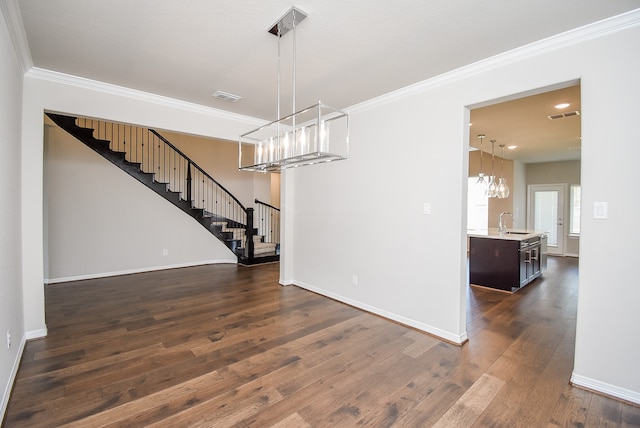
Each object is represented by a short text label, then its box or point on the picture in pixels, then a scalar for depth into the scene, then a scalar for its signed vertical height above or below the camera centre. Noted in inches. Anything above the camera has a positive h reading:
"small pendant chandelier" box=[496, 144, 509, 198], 229.9 +16.4
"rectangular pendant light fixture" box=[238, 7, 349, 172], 80.2 +19.0
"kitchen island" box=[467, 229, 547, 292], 190.1 -31.2
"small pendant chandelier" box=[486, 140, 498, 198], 230.8 +16.5
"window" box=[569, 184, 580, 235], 329.7 +2.6
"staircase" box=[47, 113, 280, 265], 213.9 +21.2
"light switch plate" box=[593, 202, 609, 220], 86.0 +0.7
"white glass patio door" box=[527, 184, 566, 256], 339.3 -0.2
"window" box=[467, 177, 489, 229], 345.7 +3.9
